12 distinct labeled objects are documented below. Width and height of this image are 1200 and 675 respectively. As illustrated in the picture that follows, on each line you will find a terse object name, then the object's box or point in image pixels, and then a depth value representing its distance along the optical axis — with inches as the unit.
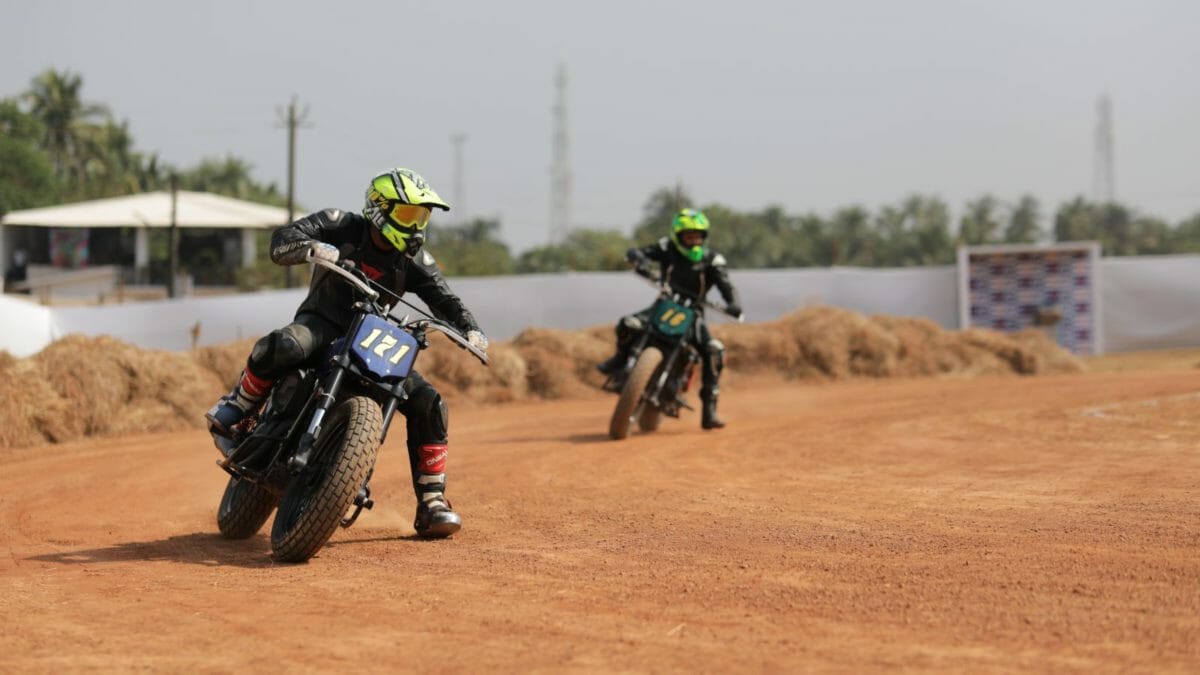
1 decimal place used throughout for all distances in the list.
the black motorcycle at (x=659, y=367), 532.7
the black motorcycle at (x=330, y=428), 270.8
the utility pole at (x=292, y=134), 1828.2
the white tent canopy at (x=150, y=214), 2268.7
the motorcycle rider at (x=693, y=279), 559.5
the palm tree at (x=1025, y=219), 2751.0
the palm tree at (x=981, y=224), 2516.0
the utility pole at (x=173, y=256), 1836.6
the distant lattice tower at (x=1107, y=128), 2766.7
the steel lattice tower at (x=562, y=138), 2571.4
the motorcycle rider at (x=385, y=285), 295.1
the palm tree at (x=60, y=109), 2743.6
